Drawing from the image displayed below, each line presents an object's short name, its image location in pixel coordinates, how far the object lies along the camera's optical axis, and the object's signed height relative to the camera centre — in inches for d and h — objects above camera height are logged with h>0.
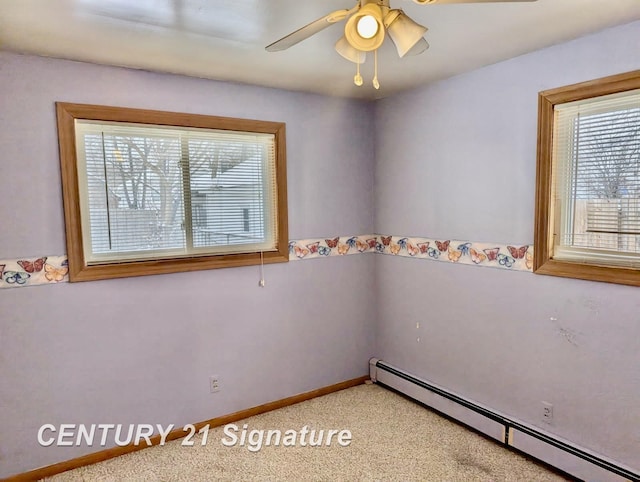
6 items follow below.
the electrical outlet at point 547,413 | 91.4 -46.1
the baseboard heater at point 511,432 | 81.9 -52.5
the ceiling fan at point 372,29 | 51.8 +23.8
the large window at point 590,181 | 78.3 +4.4
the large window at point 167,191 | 92.4 +5.1
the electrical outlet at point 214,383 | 110.0 -45.8
